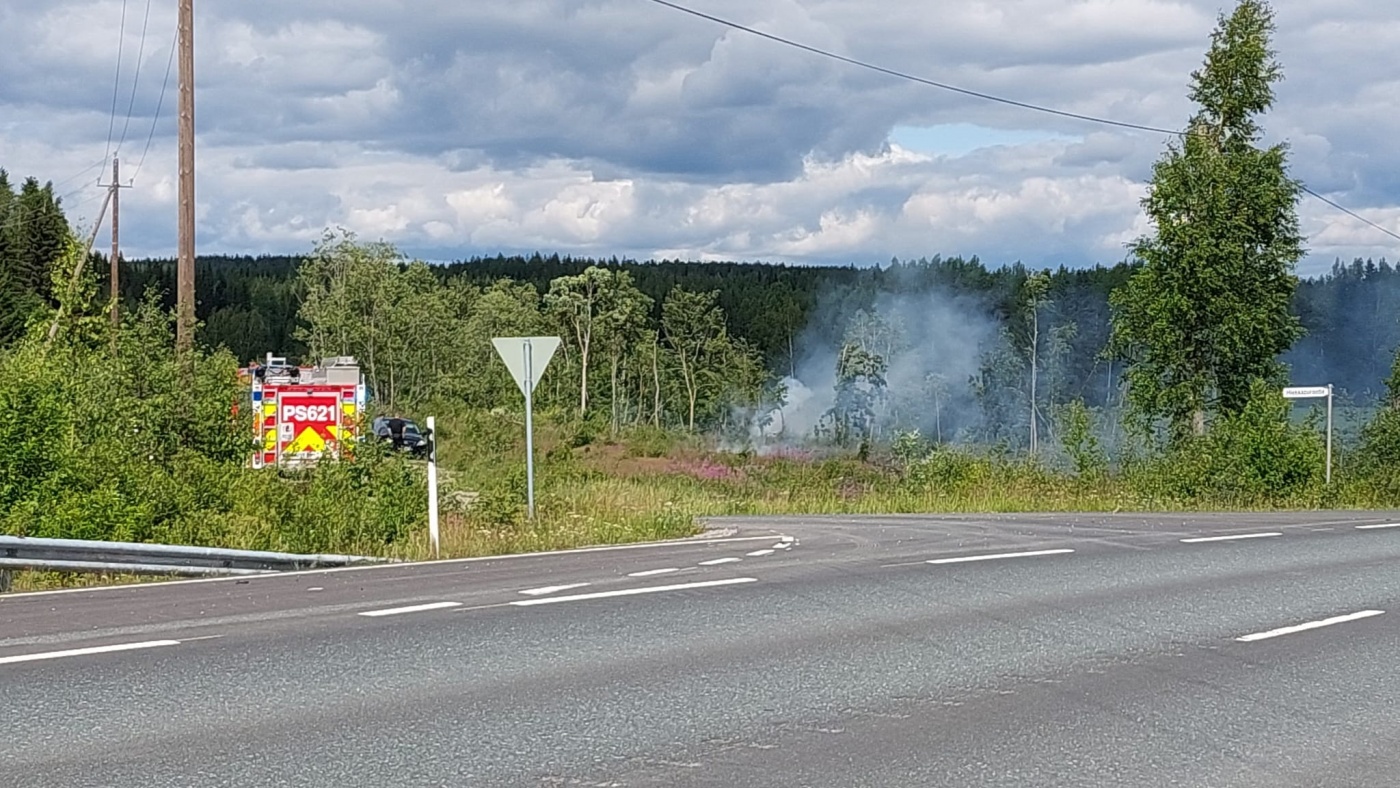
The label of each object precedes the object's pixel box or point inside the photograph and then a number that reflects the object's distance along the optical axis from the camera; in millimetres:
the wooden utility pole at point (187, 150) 23594
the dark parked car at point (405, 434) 21047
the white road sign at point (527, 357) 19953
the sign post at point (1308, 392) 32094
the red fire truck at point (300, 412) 27969
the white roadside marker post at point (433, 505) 17127
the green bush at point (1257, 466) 32219
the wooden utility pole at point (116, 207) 60562
